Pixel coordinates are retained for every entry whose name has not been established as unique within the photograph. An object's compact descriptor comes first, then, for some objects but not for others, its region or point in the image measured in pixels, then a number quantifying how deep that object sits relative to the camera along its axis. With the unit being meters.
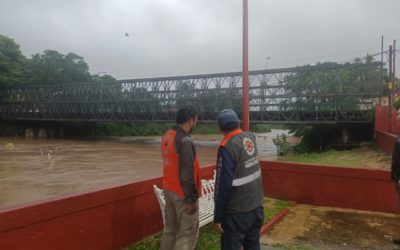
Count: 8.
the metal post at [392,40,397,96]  30.59
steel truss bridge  38.38
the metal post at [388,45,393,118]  24.70
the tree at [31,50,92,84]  70.00
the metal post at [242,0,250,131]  7.15
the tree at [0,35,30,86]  63.50
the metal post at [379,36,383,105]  32.41
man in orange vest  4.16
